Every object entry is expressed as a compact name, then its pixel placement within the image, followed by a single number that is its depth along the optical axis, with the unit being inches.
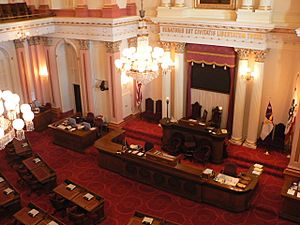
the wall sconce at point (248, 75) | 447.2
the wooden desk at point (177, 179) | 362.9
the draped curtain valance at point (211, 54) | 462.0
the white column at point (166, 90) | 520.4
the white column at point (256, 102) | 433.7
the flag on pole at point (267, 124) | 446.6
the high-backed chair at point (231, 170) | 378.3
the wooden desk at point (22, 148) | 463.9
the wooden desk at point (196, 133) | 447.5
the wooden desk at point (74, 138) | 494.0
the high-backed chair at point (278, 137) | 458.6
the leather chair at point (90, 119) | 539.5
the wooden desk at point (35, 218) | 317.7
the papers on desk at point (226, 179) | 365.7
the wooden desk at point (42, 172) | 397.9
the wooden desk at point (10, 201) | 356.2
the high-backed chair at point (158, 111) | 559.5
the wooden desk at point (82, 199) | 343.0
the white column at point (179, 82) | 494.3
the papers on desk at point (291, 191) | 343.6
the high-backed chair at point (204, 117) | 502.8
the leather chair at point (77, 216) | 333.8
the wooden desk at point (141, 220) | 306.8
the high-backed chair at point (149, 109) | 567.8
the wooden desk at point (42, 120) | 566.9
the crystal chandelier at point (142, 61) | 344.5
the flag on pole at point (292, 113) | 418.0
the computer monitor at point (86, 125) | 504.4
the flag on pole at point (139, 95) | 559.4
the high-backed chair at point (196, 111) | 518.3
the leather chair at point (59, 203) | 358.6
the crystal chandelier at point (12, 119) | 261.1
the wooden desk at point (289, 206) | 340.8
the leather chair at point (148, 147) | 433.1
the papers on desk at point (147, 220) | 309.1
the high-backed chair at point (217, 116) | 496.1
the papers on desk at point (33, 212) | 327.9
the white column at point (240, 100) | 445.1
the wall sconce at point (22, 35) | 498.9
